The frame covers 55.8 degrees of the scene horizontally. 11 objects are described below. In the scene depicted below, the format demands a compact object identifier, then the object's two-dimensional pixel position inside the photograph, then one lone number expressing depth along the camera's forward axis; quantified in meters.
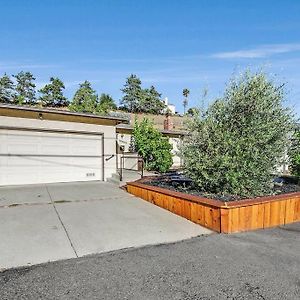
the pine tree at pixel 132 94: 42.69
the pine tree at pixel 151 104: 41.62
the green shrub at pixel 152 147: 13.26
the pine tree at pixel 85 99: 25.40
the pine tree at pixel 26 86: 36.45
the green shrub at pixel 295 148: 6.96
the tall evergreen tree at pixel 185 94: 48.82
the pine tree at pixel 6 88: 33.93
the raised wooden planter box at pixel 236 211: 5.10
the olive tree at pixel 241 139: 6.05
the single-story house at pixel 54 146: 9.80
